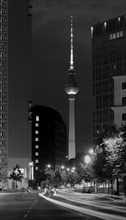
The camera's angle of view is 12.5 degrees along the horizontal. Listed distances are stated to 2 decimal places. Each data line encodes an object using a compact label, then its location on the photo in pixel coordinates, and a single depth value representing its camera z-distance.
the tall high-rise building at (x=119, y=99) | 113.00
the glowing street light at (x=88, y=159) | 117.62
